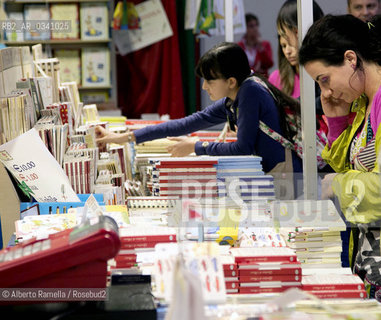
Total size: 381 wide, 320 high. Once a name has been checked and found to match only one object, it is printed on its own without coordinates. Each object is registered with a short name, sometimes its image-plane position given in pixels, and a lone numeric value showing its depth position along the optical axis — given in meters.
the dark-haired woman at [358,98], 4.98
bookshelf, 15.71
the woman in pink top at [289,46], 8.41
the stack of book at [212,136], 9.65
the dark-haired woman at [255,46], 19.48
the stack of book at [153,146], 9.58
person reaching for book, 7.34
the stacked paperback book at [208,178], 6.55
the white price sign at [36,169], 5.47
